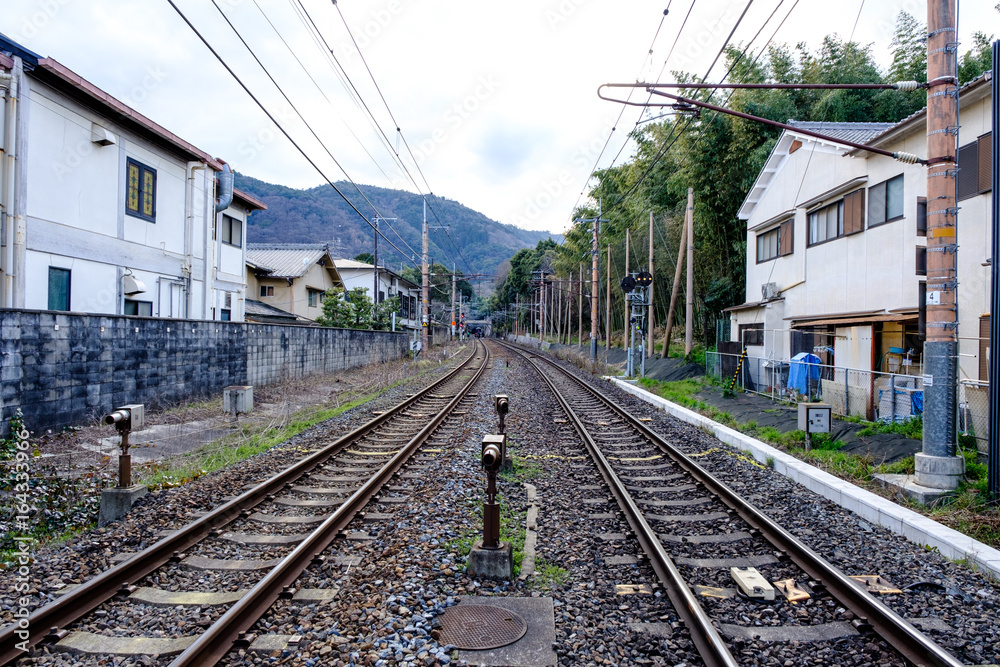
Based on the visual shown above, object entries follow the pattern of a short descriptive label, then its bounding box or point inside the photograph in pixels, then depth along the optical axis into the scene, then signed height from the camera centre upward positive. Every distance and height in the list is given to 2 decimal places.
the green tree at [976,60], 20.61 +10.72
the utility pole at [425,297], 27.05 +2.02
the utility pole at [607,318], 33.04 +1.36
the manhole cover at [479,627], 3.42 -1.83
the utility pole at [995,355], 5.86 -0.09
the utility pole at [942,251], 6.26 +1.05
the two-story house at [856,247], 9.93 +2.32
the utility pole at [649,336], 24.46 +0.24
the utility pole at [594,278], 27.17 +3.03
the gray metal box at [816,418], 8.84 -1.17
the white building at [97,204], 10.98 +3.13
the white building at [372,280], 44.75 +4.89
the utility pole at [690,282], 18.95 +2.10
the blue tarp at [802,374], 12.64 -0.71
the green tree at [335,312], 26.95 +1.23
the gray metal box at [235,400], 11.38 -1.30
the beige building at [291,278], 29.55 +3.14
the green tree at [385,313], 31.51 +1.46
